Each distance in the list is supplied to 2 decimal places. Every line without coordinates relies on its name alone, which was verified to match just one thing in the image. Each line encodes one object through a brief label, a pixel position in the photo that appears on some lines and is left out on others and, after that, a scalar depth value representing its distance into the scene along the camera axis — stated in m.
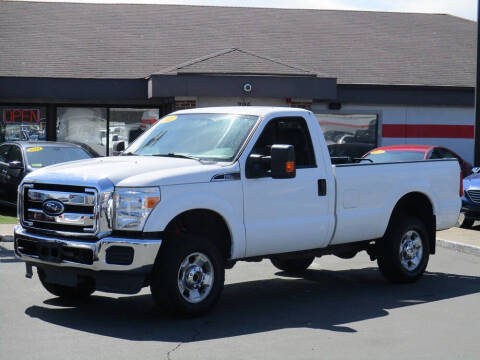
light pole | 18.50
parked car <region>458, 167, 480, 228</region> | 15.35
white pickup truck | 7.50
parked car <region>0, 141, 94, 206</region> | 16.22
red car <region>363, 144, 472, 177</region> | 18.22
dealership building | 23.73
